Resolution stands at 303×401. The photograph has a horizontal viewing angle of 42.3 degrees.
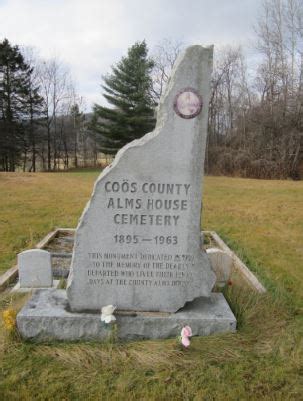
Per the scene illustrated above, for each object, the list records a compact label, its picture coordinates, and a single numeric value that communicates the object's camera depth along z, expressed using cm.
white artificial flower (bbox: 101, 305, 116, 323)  356
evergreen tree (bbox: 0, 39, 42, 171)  3369
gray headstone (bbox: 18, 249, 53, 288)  502
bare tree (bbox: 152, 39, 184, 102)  3556
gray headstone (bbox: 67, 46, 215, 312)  360
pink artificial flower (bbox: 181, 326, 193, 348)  340
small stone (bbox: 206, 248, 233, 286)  520
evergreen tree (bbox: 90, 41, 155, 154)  3225
